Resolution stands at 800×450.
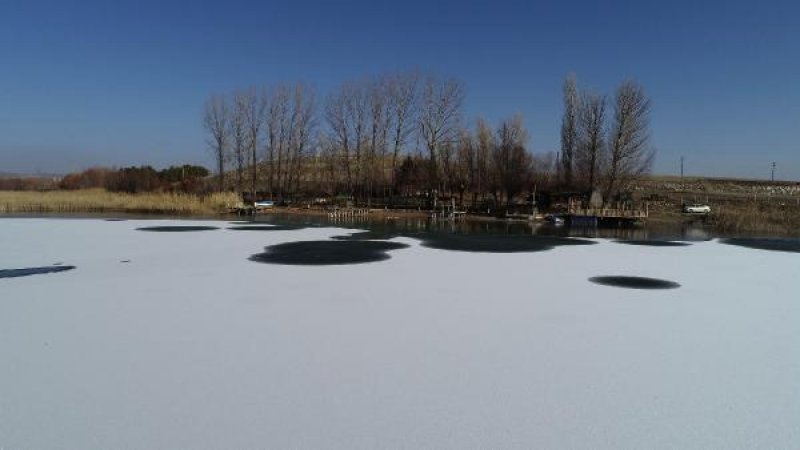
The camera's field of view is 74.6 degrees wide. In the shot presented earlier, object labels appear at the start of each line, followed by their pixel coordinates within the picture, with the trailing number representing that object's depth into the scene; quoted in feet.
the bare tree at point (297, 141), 173.37
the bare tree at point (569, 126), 142.82
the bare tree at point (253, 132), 175.52
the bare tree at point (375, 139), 155.02
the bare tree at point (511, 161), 143.54
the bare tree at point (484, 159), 154.86
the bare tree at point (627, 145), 126.00
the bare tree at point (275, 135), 173.37
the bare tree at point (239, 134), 176.45
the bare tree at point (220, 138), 179.11
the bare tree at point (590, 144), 129.80
